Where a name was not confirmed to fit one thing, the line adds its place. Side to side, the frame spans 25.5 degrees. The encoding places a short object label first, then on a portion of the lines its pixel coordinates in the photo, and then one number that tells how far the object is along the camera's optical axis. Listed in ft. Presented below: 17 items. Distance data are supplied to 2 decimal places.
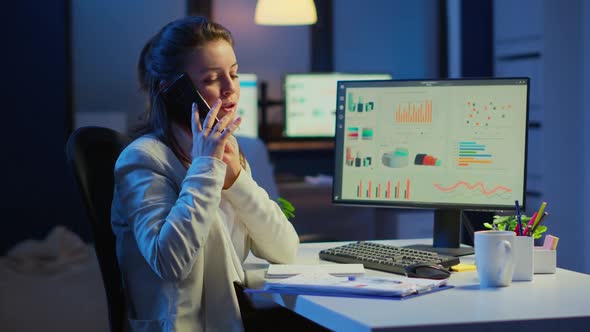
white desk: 7.78
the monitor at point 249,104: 22.69
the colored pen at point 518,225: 9.32
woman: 9.00
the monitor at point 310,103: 23.15
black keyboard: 9.59
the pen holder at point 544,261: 9.45
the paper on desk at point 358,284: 8.47
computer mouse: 9.15
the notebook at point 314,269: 9.33
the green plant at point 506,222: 9.70
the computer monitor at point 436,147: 10.24
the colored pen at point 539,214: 9.46
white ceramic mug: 8.87
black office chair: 9.25
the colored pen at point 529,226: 9.41
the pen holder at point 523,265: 9.15
